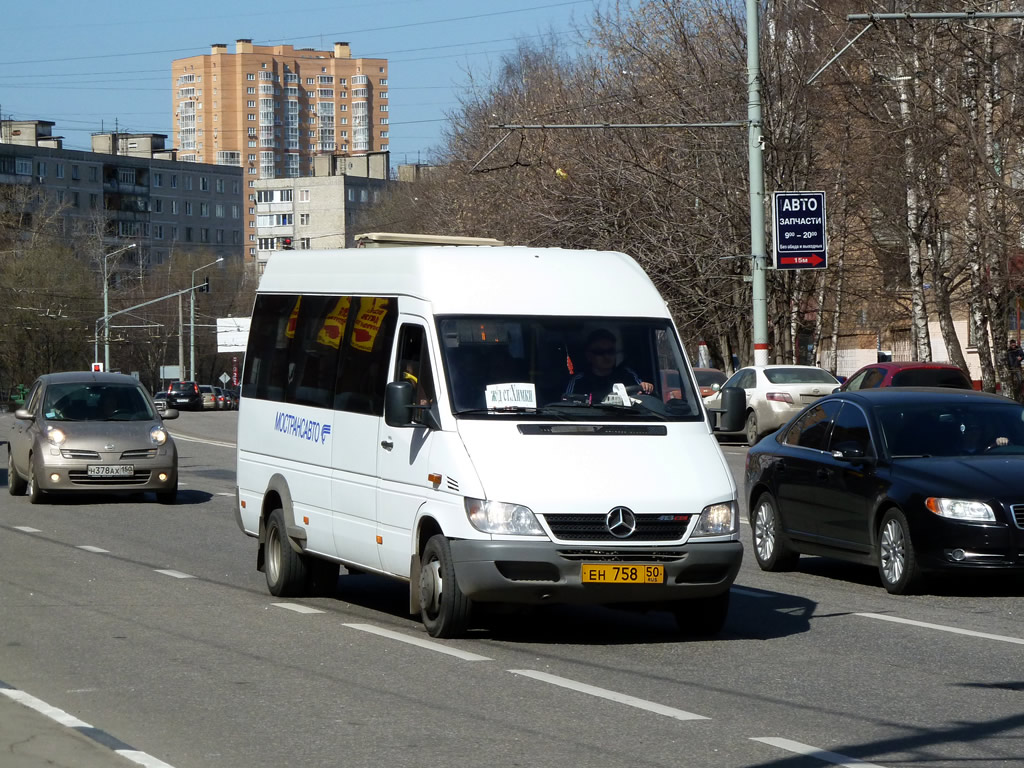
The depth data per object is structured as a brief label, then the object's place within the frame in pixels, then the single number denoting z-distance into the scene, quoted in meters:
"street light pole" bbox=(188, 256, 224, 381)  103.20
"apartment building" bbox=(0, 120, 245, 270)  148.12
